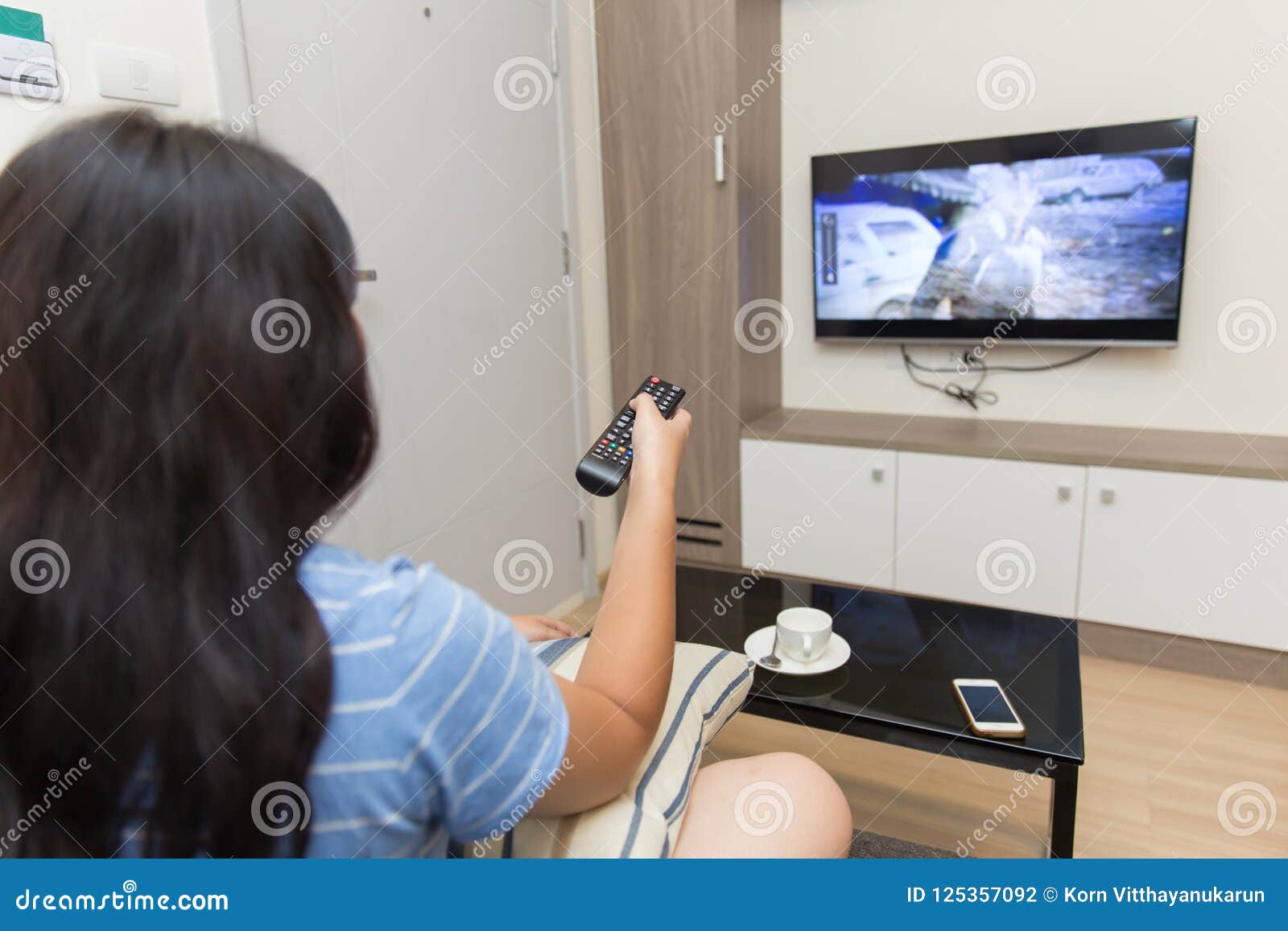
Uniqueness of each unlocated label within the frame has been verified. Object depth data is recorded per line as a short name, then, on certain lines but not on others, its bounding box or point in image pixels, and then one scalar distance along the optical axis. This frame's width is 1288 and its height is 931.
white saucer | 1.39
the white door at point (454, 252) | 1.79
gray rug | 1.51
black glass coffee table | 1.20
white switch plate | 1.36
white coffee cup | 1.40
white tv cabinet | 2.01
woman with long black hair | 0.50
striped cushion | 0.68
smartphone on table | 1.20
